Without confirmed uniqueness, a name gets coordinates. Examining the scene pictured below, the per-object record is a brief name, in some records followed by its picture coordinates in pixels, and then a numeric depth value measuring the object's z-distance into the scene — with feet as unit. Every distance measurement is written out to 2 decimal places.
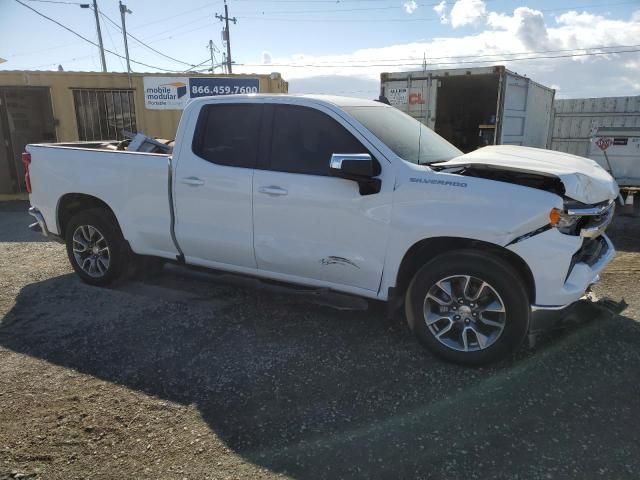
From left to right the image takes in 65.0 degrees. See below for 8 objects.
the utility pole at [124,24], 130.52
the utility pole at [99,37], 120.63
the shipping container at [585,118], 36.60
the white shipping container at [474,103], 32.50
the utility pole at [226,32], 138.31
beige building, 38.60
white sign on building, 39.60
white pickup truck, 11.03
